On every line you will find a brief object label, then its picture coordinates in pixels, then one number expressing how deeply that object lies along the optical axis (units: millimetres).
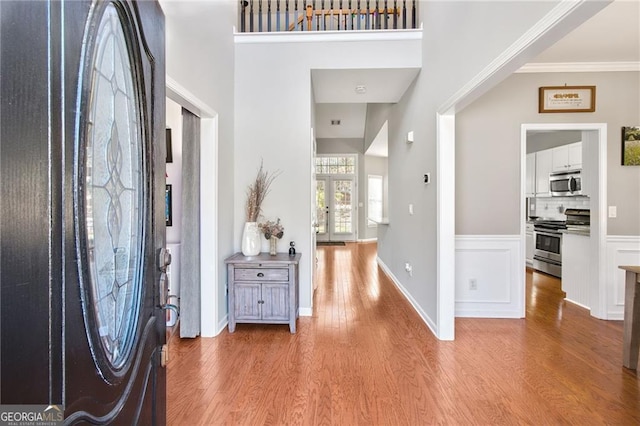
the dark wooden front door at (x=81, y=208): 489
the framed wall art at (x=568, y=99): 3291
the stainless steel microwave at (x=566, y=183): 4465
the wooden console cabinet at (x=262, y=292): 2896
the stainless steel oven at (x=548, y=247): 4668
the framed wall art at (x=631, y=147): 3229
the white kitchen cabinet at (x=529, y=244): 5293
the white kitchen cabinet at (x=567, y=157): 4547
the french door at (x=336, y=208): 9531
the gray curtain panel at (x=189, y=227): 2734
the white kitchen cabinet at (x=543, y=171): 5117
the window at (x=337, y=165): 9543
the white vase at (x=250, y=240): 3088
